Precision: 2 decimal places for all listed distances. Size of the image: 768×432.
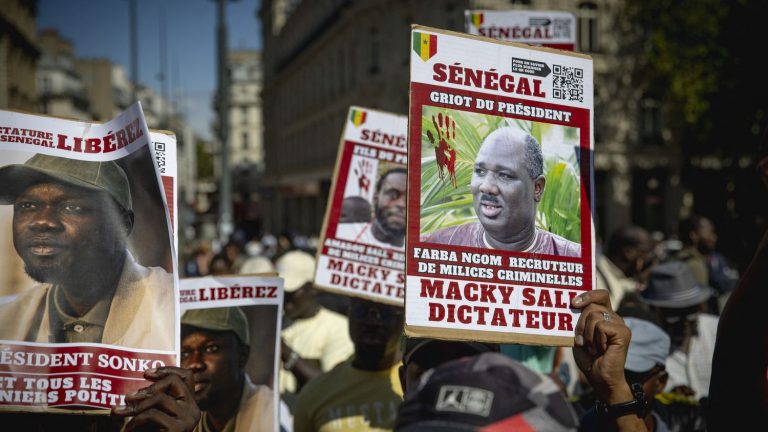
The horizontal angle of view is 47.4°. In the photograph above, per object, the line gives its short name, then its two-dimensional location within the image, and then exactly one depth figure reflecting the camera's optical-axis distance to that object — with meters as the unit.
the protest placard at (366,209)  4.52
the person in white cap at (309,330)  5.66
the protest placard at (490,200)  2.68
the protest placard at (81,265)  2.51
